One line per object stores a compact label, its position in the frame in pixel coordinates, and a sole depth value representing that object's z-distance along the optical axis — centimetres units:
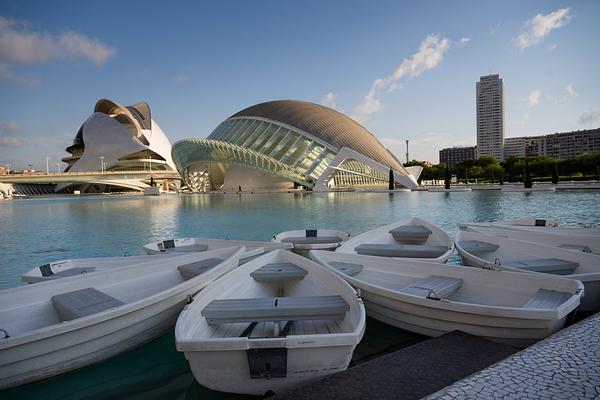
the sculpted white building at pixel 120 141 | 9362
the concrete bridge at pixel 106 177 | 8081
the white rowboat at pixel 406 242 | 849
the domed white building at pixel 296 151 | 5175
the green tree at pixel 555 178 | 5053
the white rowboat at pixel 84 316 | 410
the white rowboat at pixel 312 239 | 994
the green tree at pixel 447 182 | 5351
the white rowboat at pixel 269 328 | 360
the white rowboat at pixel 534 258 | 566
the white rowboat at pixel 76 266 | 722
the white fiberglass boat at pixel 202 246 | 940
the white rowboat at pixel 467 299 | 441
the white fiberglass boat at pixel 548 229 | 995
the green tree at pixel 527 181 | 4562
